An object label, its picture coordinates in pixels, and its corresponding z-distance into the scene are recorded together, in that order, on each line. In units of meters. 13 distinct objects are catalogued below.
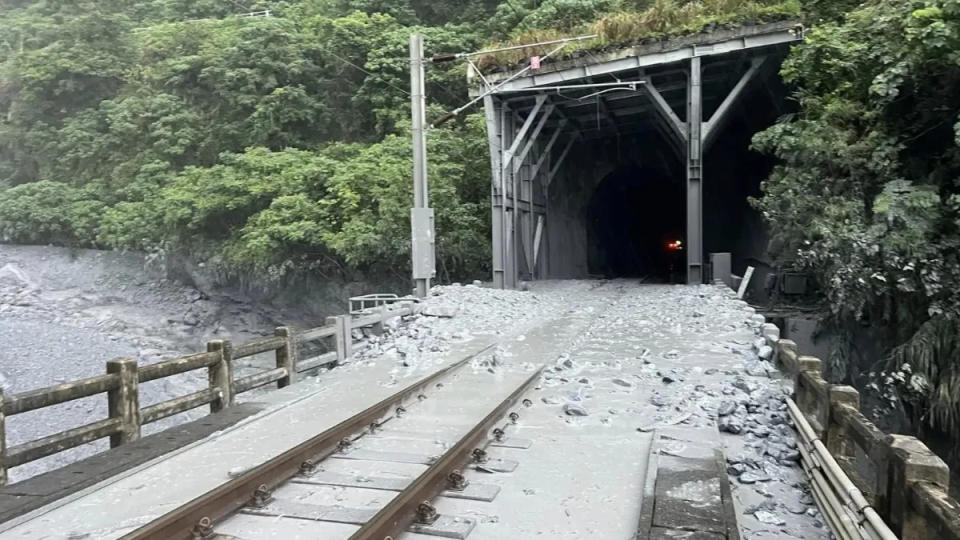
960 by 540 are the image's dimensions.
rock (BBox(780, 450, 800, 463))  4.89
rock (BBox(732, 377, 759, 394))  6.46
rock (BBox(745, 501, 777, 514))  4.05
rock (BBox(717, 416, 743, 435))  5.42
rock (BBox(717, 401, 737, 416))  5.79
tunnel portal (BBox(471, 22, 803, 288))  16.12
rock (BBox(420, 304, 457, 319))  11.78
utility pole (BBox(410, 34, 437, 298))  12.56
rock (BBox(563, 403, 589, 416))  6.20
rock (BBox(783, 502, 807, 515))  4.07
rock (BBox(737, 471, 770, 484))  4.50
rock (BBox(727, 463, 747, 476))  4.62
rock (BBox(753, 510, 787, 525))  3.91
